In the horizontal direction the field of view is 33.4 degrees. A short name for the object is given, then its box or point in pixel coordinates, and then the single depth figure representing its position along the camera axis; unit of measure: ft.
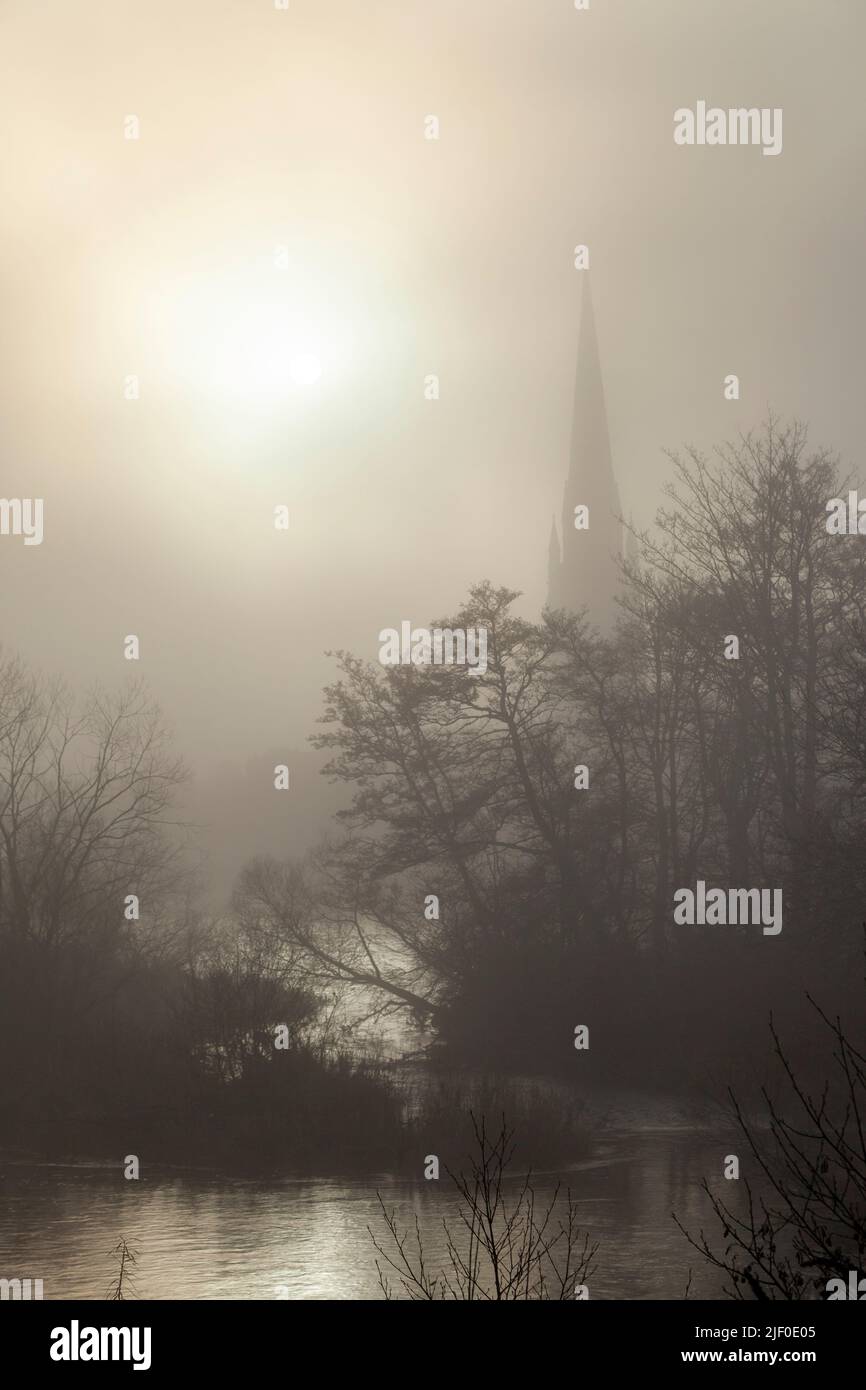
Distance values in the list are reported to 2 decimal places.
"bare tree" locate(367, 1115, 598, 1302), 69.15
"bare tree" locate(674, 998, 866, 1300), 71.46
